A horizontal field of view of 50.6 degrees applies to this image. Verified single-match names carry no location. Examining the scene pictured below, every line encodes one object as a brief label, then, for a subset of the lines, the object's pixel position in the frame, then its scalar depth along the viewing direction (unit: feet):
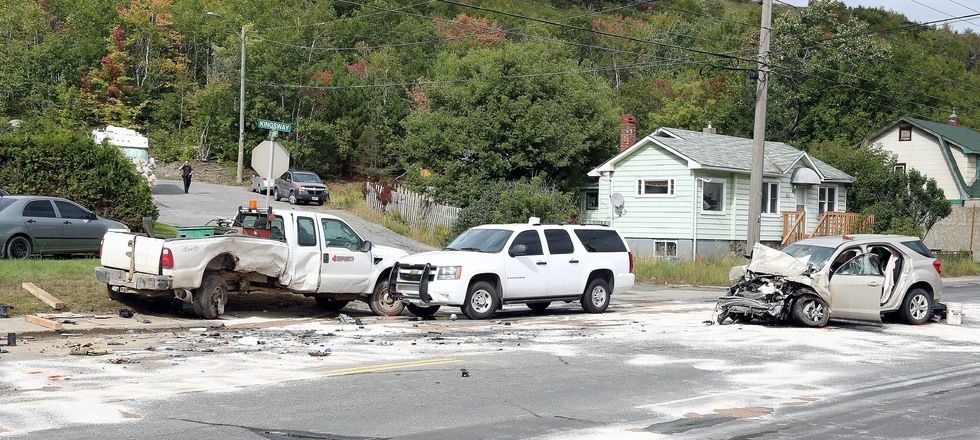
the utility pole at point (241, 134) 178.19
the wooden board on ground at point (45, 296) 56.59
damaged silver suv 56.44
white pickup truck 55.47
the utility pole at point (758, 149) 94.79
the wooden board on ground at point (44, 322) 50.08
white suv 60.70
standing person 158.40
